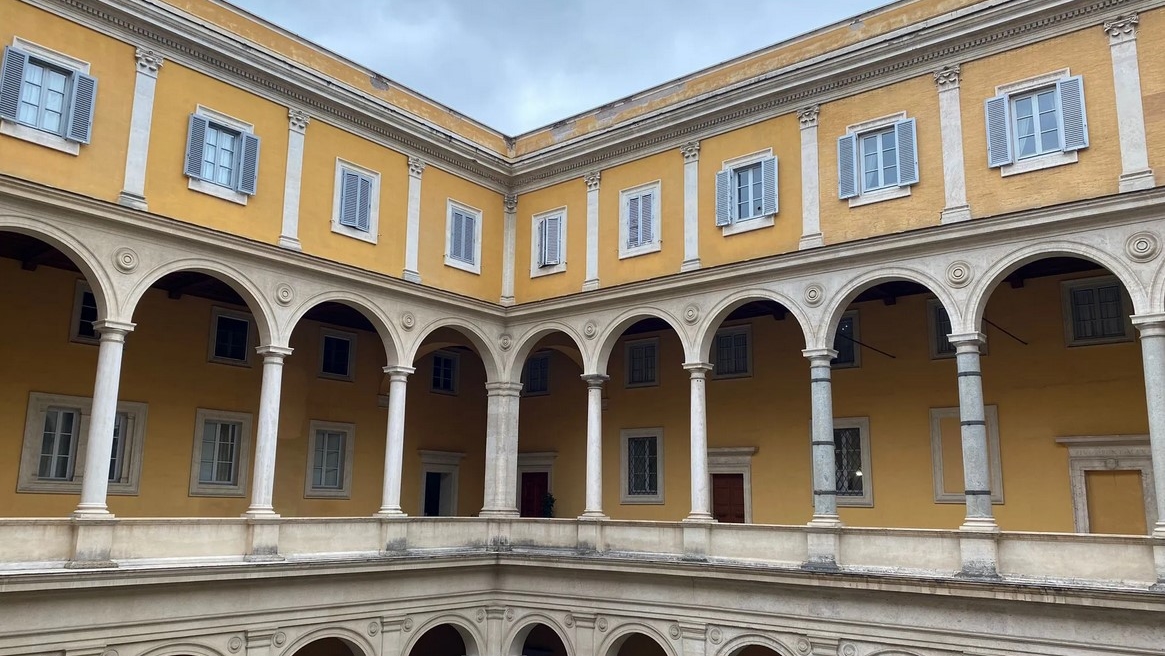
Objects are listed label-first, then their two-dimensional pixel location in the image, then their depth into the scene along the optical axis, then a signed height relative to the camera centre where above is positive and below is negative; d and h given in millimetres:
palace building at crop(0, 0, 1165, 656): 13602 +3354
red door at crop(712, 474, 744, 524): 20359 +79
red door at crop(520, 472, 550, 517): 24500 +165
